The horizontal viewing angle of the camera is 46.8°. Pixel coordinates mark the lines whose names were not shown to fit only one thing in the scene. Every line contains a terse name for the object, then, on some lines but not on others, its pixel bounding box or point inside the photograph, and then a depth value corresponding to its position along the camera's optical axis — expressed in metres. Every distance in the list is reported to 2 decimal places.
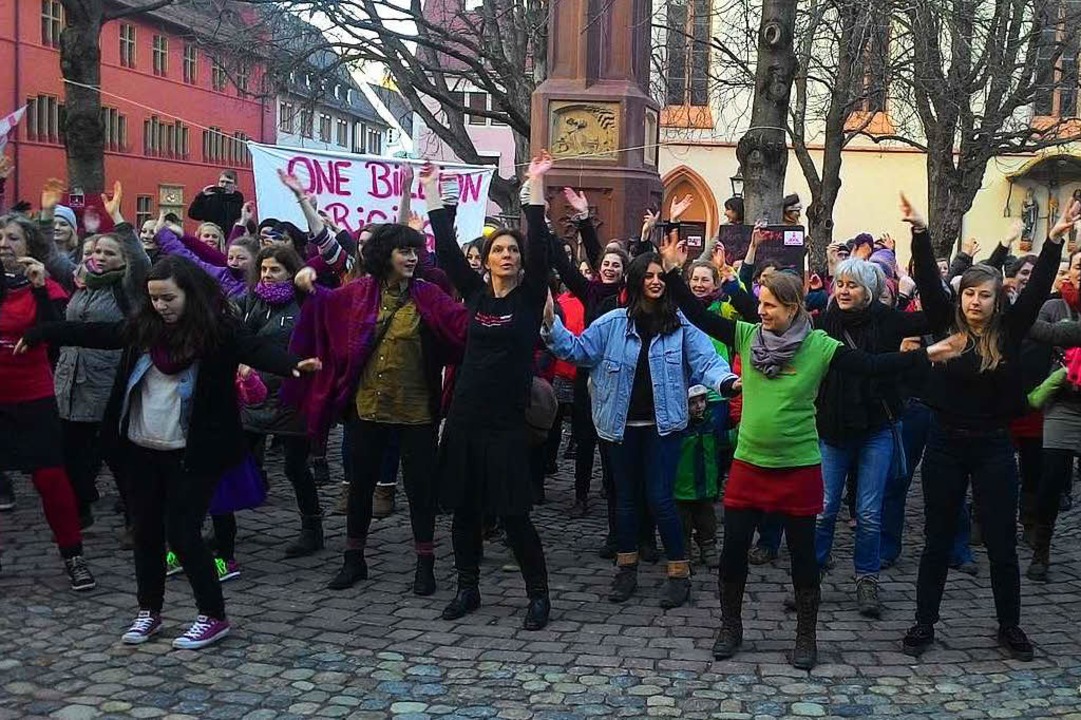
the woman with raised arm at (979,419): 5.54
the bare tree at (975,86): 19.42
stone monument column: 13.10
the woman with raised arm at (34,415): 6.38
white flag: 10.64
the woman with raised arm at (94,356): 6.60
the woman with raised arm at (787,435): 5.43
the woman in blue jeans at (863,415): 6.31
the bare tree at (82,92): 15.40
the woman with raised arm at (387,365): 6.36
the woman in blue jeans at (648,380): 6.30
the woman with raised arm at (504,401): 5.94
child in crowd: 6.96
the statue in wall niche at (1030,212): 37.62
